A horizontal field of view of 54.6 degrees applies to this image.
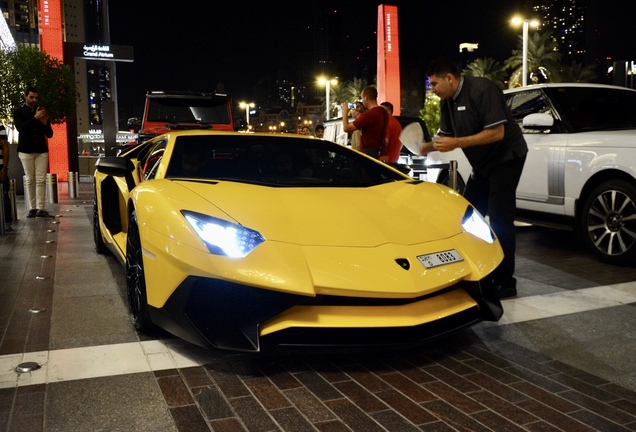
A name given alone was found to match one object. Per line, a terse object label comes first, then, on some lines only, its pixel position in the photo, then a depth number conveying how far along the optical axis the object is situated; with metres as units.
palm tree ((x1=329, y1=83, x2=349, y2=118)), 78.75
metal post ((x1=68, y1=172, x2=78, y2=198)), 14.48
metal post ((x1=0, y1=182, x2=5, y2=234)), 8.00
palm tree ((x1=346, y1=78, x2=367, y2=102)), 76.90
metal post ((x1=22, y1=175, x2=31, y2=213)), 10.07
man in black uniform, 4.57
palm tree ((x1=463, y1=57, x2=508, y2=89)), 62.03
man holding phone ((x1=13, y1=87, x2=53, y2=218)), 9.30
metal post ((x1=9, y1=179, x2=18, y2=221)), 8.96
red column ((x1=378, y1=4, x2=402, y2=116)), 38.94
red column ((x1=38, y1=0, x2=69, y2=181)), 18.80
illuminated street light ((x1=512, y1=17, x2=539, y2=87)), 18.44
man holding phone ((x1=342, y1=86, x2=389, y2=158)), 7.54
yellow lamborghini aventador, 2.89
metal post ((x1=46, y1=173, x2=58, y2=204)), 12.73
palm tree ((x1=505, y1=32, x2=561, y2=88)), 51.44
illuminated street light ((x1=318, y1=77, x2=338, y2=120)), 33.37
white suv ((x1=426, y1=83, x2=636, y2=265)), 5.52
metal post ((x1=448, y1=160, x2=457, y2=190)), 6.11
